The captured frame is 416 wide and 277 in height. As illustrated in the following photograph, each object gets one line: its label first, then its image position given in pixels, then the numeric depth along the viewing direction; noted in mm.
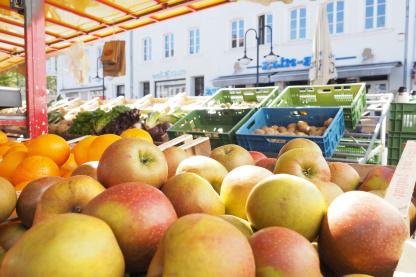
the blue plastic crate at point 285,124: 1026
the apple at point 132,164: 348
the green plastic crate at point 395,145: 1145
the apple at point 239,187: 352
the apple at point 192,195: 313
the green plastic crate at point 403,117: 1131
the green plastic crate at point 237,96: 1727
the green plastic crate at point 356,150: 1455
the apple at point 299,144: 537
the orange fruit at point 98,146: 591
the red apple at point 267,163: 491
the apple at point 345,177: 454
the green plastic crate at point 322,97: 1416
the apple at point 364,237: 246
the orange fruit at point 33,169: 547
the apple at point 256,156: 590
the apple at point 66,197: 279
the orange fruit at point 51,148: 639
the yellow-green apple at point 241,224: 289
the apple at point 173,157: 515
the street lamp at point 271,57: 3667
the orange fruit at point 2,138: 959
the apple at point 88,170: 441
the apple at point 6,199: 363
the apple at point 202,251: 182
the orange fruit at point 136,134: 745
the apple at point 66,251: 181
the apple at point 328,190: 348
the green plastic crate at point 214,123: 1184
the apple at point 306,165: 398
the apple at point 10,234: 334
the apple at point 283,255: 218
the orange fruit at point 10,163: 641
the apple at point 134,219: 233
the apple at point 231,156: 488
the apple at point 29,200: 369
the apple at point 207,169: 408
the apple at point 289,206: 281
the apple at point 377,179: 438
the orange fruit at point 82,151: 654
